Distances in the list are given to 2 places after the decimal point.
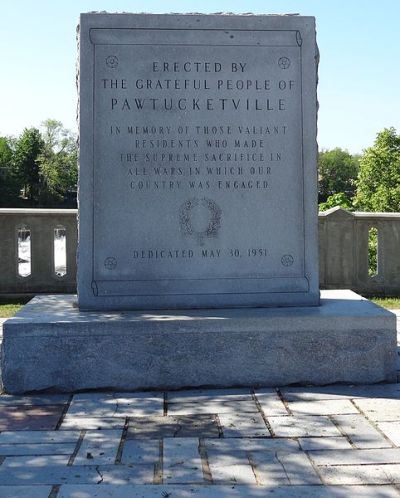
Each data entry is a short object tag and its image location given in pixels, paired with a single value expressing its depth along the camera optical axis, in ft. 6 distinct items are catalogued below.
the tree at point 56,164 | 273.33
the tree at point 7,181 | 222.34
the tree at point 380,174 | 125.39
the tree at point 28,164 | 269.03
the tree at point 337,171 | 345.72
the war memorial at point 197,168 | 19.02
